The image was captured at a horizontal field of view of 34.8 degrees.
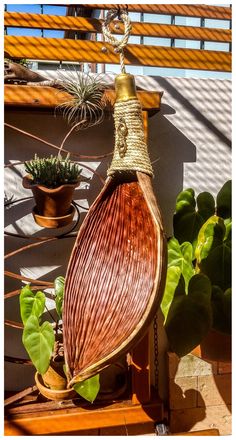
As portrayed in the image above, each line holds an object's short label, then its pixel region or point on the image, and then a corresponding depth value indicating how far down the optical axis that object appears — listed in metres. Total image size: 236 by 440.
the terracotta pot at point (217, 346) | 0.92
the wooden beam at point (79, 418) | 1.32
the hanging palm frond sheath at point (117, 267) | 0.60
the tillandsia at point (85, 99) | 1.20
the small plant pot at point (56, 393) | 1.25
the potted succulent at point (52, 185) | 1.16
